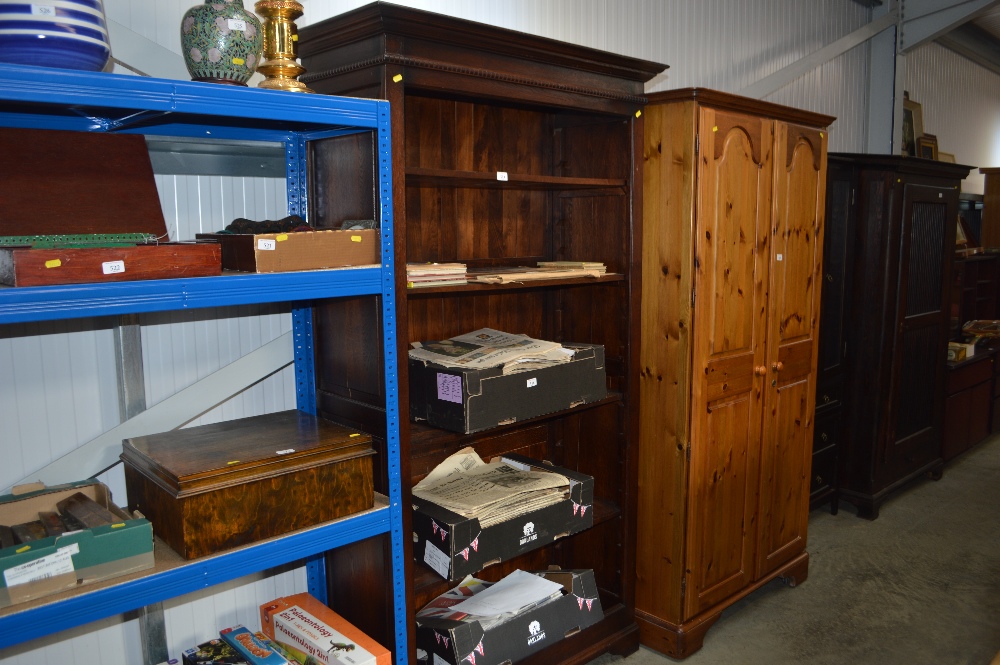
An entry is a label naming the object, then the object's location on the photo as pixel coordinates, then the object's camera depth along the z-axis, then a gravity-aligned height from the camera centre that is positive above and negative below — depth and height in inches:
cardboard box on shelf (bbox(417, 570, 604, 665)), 84.9 -46.2
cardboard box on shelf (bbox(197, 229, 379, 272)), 63.9 -0.8
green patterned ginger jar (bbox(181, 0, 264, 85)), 63.8 +16.9
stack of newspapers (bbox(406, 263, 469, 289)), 79.4 -3.8
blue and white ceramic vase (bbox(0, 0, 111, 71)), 51.7 +14.5
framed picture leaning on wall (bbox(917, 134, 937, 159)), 231.0 +27.5
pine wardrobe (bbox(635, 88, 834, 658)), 100.0 -14.7
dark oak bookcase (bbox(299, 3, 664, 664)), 74.7 +2.2
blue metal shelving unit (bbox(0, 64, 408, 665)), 52.5 -3.3
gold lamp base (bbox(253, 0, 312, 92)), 69.1 +18.2
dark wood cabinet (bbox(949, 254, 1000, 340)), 212.8 -16.7
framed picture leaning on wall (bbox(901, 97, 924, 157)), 222.4 +32.5
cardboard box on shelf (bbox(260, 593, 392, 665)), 73.7 -40.1
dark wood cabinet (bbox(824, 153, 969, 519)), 154.4 -15.9
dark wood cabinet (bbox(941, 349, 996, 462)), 190.1 -44.3
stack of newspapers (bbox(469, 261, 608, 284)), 85.9 -4.1
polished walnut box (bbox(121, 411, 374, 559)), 62.2 -20.9
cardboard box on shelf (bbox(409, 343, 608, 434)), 81.1 -17.4
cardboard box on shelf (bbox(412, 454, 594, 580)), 80.3 -33.2
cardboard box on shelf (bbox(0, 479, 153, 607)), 54.0 -23.5
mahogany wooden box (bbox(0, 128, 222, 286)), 53.9 +2.9
